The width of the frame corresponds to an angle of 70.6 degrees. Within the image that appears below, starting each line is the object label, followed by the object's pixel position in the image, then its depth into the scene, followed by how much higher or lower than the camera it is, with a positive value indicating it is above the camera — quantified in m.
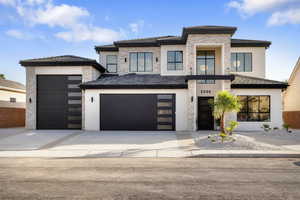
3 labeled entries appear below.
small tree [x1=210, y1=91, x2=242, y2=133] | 12.43 -0.01
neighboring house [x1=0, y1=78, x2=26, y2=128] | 20.01 -0.17
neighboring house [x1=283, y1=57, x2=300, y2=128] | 21.53 +0.21
